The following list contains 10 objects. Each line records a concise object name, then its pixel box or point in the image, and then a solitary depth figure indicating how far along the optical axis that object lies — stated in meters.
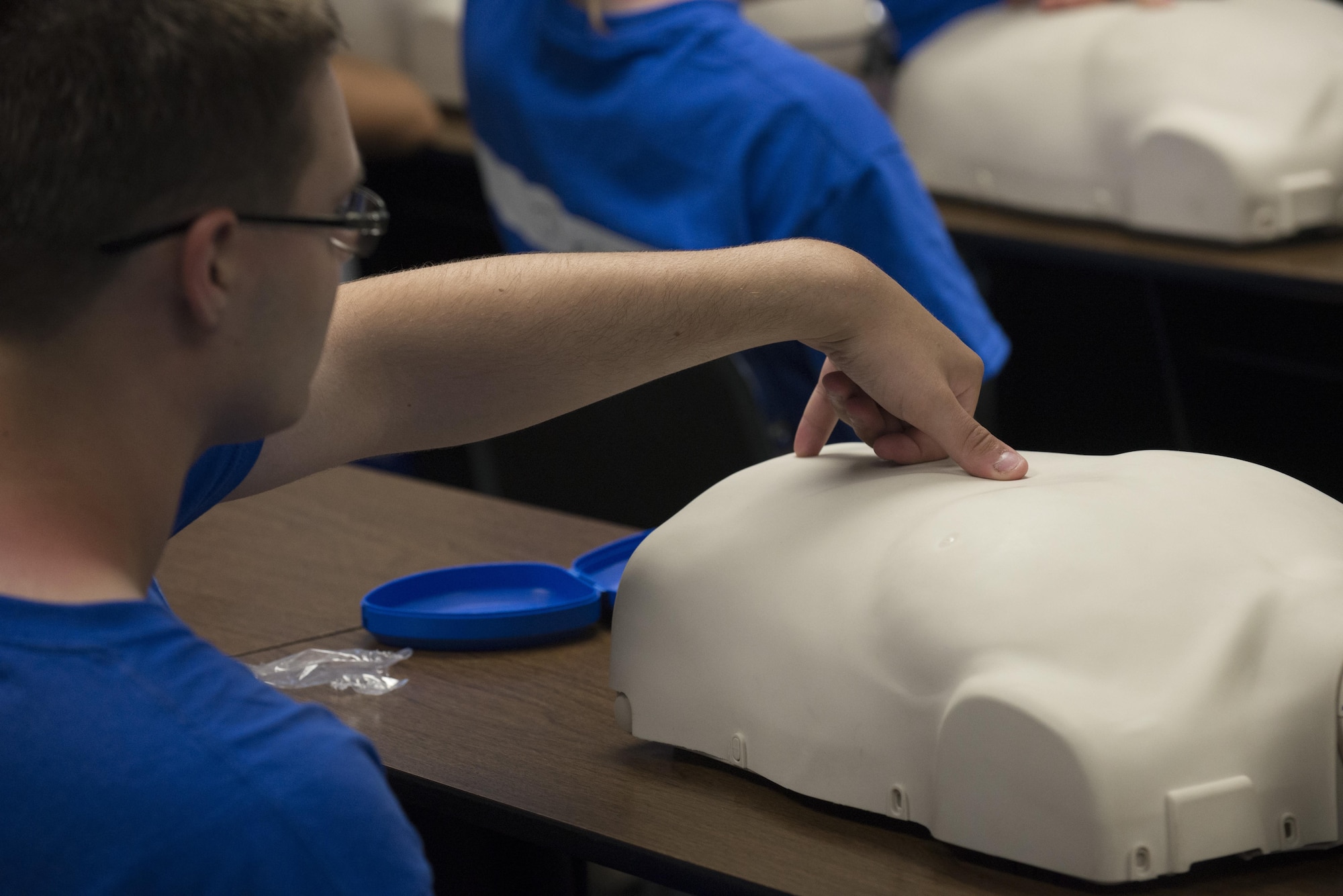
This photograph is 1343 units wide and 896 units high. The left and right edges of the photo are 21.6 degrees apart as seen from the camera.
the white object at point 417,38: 4.93
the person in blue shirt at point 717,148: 3.03
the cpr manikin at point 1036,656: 1.89
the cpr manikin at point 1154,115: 3.52
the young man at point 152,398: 1.77
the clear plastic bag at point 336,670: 2.23
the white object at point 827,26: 4.41
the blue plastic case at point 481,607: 2.29
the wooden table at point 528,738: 1.96
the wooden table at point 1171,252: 3.37
